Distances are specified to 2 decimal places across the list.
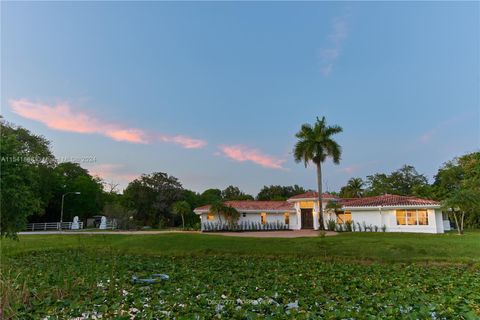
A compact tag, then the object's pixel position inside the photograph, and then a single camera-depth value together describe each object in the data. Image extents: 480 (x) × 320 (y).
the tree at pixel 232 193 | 54.35
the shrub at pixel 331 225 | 23.88
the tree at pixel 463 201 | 19.11
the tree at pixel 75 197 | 42.06
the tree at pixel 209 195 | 46.35
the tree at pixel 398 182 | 42.53
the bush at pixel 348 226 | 23.48
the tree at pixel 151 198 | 36.81
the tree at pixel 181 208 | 31.03
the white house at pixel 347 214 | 22.22
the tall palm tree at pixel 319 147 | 23.66
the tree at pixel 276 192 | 50.84
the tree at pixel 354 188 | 41.69
